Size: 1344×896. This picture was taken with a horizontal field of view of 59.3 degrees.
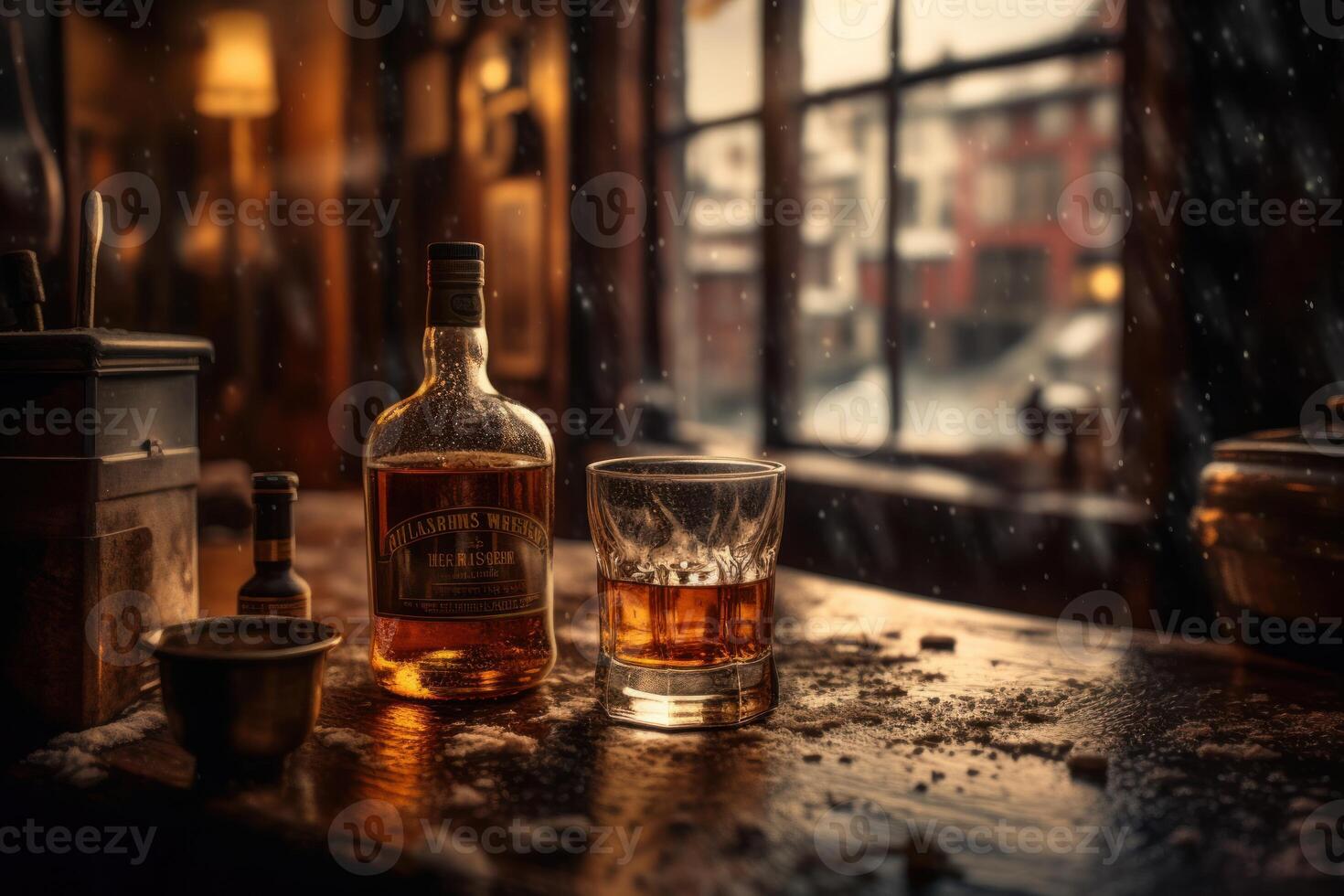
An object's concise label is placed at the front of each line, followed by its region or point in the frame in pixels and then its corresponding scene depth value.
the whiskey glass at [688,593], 0.92
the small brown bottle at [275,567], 1.07
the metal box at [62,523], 0.92
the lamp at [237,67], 5.38
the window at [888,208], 2.62
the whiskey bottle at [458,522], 0.96
